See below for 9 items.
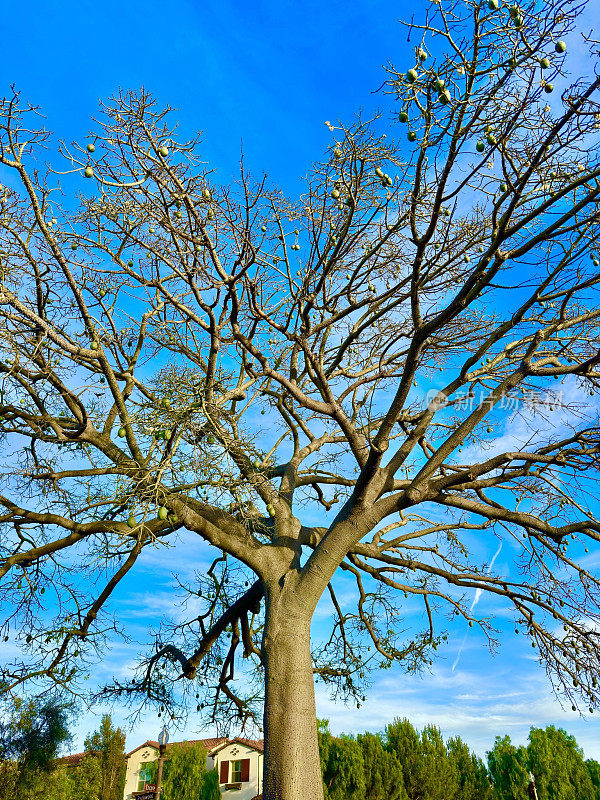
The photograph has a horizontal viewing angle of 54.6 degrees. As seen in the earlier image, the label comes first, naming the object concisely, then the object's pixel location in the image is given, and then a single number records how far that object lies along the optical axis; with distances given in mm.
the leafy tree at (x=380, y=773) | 14430
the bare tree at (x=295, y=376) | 4652
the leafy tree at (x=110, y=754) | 18998
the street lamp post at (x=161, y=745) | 10609
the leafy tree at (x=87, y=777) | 17016
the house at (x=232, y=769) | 23859
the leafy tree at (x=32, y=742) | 12367
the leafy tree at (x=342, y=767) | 14086
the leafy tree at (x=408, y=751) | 14875
